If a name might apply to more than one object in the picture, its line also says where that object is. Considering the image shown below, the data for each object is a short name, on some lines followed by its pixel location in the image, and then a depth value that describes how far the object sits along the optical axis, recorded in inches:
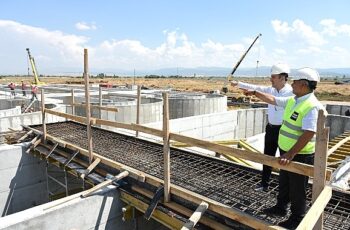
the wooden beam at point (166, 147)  168.1
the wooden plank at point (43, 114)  320.5
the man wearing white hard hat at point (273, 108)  168.1
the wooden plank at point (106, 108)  322.3
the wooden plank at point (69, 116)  258.2
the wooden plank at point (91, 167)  233.1
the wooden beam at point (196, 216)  146.2
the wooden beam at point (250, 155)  114.0
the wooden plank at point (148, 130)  181.3
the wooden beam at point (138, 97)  331.0
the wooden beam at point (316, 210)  87.1
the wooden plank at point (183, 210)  153.9
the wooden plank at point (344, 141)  363.2
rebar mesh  159.6
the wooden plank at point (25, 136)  344.8
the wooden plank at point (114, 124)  207.5
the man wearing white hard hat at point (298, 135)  118.8
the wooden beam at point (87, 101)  229.5
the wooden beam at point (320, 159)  101.3
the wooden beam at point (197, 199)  137.6
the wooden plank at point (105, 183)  193.5
